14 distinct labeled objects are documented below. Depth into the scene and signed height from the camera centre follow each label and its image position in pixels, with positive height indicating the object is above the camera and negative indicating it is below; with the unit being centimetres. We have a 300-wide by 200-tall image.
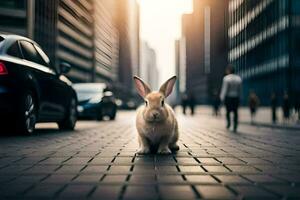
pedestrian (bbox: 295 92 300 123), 2382 +44
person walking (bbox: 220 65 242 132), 1424 +56
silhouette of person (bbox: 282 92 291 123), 2231 +20
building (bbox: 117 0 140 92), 18262 +2799
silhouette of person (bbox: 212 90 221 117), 3522 +64
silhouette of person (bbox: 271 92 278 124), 2213 +37
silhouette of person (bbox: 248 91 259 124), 2374 +51
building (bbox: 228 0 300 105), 5375 +929
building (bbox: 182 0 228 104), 12144 +1882
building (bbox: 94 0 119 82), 12100 +2100
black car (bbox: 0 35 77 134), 895 +52
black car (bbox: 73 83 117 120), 1983 +48
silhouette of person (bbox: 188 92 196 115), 3903 +96
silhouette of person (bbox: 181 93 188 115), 4111 +100
